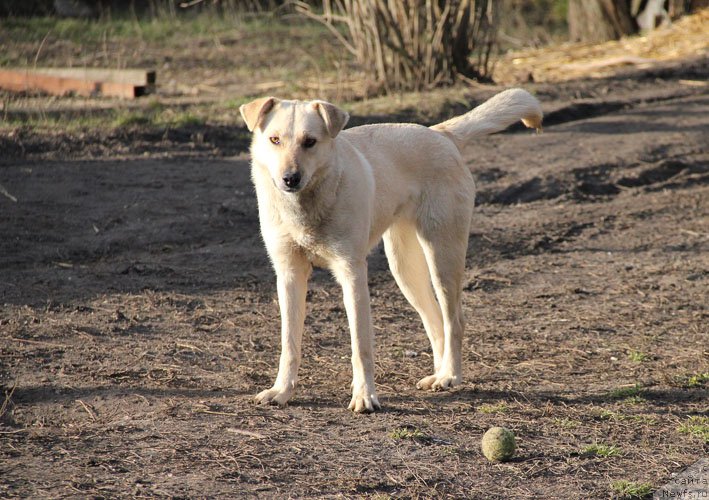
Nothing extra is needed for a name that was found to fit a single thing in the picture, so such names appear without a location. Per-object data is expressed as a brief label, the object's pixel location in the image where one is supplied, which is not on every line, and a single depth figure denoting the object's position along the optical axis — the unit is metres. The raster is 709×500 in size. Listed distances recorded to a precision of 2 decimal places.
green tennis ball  8.15
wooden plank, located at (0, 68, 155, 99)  22.75
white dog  9.16
